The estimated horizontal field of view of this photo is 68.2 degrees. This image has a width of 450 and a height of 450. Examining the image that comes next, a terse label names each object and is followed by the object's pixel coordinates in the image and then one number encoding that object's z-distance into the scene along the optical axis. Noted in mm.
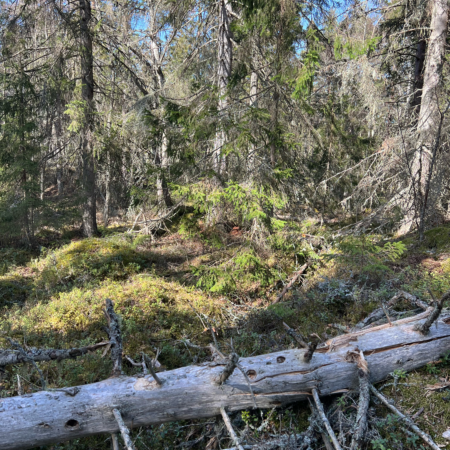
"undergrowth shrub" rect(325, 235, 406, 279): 5496
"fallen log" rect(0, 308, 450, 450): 2805
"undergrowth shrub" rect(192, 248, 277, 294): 6718
